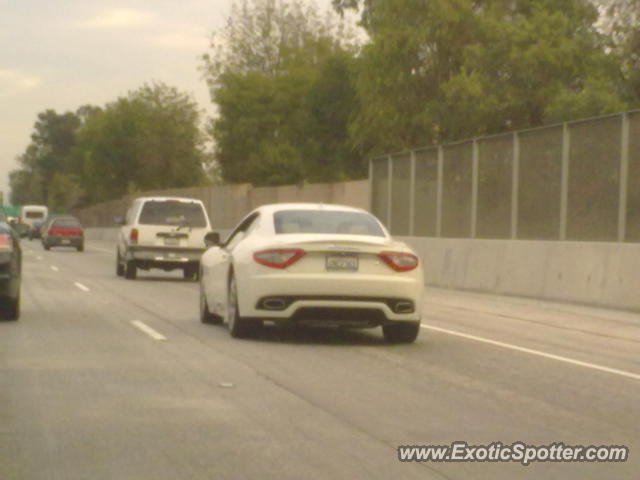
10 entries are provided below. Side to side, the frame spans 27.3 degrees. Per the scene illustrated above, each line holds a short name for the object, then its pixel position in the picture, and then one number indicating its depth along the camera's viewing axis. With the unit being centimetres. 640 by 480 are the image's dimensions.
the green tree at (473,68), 4834
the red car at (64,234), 5600
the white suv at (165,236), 2892
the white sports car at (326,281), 1300
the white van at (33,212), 10656
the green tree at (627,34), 4191
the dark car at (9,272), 1532
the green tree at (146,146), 10512
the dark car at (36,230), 8294
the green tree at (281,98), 7531
